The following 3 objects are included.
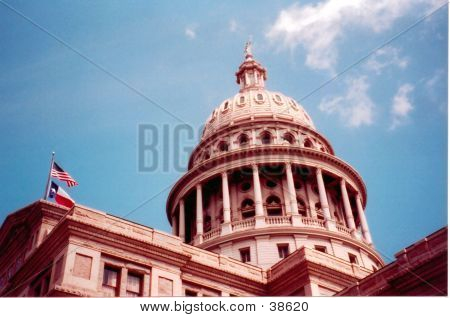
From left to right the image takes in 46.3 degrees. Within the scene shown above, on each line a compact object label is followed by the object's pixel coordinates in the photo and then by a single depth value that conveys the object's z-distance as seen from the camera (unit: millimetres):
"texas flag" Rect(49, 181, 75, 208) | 35594
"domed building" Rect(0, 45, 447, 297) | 25891
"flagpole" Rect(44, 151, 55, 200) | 35175
